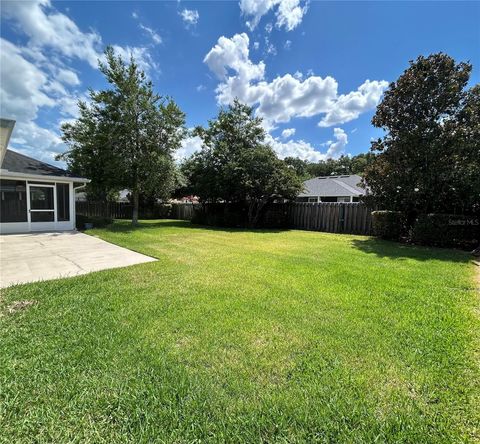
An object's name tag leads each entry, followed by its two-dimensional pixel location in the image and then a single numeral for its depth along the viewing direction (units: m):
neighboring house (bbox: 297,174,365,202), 24.09
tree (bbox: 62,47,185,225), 14.36
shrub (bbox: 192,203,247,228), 17.23
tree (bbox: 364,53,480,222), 9.02
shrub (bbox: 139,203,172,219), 25.66
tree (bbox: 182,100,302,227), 15.34
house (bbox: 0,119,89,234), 11.52
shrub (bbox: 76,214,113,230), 14.40
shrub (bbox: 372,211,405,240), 10.77
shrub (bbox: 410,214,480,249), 9.38
